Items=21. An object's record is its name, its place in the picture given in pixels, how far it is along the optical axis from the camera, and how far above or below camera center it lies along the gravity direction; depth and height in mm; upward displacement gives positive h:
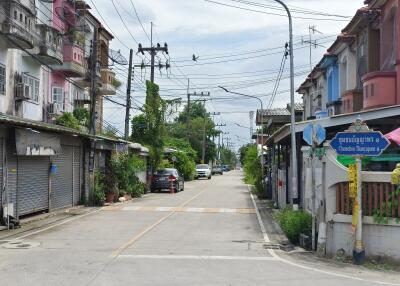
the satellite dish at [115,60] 31203 +5568
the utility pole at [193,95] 76900 +9655
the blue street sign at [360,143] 11727 +435
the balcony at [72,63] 31000 +5418
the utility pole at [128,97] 36281 +4109
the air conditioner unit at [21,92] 25094 +3058
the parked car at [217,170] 97912 -1192
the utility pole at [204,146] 94062 +2872
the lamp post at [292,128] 19358 +1222
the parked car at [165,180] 40188 -1222
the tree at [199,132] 101125 +5577
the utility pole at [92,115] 26906 +2189
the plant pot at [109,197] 28652 -1759
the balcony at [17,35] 22078 +4967
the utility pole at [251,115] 88544 +7346
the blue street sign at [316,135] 14484 +729
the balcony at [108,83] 38312 +5406
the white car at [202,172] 70931 -1119
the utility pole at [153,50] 45344 +8947
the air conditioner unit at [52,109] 30016 +2757
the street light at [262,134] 38812 +2474
